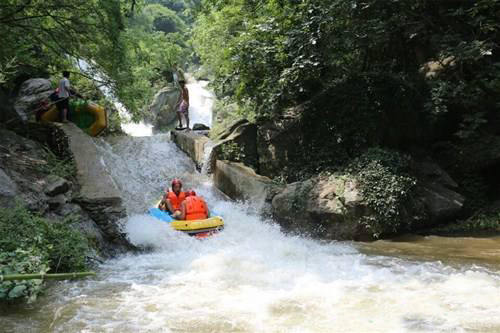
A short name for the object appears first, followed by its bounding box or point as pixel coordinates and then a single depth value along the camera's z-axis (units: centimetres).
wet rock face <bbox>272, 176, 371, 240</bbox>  905
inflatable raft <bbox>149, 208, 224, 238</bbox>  856
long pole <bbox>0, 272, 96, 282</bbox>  382
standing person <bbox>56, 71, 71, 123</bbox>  1146
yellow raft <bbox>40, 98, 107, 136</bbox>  1244
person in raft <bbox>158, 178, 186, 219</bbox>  949
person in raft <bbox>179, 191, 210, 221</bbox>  909
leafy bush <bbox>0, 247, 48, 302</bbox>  484
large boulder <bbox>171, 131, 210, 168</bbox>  1288
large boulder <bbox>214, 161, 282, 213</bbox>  1024
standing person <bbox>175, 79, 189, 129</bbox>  1498
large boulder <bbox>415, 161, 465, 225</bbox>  969
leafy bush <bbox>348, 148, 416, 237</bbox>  896
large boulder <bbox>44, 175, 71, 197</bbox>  779
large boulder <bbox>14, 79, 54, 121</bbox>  1205
